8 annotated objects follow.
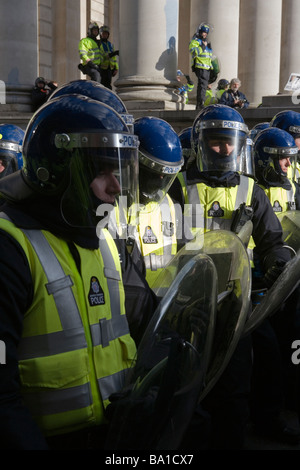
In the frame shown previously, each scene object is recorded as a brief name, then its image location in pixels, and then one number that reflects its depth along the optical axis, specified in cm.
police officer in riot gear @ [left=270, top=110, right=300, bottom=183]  682
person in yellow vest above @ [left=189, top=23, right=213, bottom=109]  1305
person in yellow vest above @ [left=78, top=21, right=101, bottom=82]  1305
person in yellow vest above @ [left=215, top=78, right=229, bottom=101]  1379
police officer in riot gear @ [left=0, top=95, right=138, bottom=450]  173
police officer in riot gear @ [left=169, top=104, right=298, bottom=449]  414
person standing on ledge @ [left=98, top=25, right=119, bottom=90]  1318
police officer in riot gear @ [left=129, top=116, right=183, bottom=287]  369
